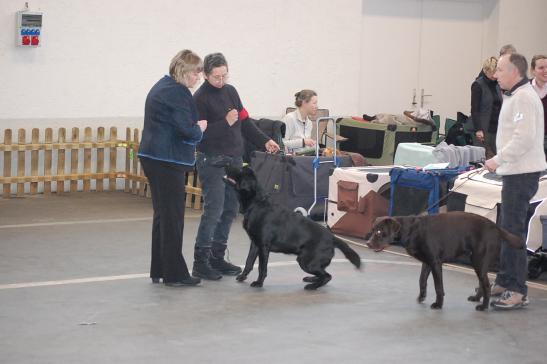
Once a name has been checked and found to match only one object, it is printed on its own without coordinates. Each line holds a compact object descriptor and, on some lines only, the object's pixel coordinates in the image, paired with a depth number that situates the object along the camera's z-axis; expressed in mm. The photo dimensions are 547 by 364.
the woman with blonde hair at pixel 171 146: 8927
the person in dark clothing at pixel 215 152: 9544
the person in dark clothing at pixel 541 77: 11895
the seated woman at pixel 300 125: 13802
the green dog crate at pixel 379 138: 16565
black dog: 9350
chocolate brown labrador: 8568
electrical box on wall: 14727
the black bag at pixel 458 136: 16348
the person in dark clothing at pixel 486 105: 12615
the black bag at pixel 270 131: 14087
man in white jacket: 8362
